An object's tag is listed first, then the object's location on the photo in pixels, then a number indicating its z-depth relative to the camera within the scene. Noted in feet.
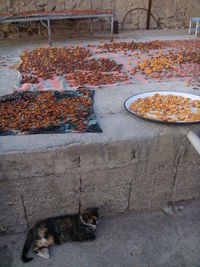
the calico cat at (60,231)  7.05
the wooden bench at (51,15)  16.74
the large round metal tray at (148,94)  8.52
